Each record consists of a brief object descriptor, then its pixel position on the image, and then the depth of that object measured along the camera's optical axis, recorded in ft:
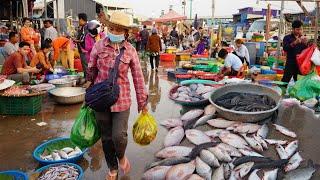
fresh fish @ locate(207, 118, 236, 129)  13.23
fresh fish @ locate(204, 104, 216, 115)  14.71
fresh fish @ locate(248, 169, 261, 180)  9.28
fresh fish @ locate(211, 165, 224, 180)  9.53
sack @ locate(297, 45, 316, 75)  17.27
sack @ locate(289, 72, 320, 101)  16.69
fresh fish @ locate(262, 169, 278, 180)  9.22
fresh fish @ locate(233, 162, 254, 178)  9.59
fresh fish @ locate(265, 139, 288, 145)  11.68
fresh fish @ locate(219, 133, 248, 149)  11.50
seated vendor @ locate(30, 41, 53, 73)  21.48
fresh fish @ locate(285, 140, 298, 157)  11.02
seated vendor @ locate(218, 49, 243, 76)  21.52
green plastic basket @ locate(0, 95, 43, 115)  16.66
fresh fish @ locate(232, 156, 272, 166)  10.23
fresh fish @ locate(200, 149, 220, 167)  10.24
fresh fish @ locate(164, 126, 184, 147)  12.44
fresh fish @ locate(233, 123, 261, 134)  12.46
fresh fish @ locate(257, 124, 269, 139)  12.22
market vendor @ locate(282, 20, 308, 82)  19.68
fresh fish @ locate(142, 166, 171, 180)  9.88
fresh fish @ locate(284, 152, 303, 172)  9.85
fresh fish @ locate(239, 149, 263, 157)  10.73
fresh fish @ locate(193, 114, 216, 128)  13.87
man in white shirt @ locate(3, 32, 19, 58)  23.54
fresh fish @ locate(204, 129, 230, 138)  12.58
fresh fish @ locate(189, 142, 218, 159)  10.75
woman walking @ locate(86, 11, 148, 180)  9.13
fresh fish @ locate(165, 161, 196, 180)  9.61
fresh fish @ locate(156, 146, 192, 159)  11.18
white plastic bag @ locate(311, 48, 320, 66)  16.89
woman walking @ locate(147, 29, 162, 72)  34.86
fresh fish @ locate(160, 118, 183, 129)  14.74
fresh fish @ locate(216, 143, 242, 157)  10.78
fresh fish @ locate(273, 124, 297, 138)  12.31
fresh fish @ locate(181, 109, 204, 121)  14.77
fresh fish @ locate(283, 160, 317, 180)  9.14
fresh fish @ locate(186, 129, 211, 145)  12.12
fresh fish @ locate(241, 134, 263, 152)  11.30
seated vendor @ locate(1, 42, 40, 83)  18.74
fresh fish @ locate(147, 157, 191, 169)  10.50
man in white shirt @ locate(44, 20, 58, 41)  32.15
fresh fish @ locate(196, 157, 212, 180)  9.67
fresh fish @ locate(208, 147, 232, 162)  10.50
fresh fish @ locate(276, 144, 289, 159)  10.71
